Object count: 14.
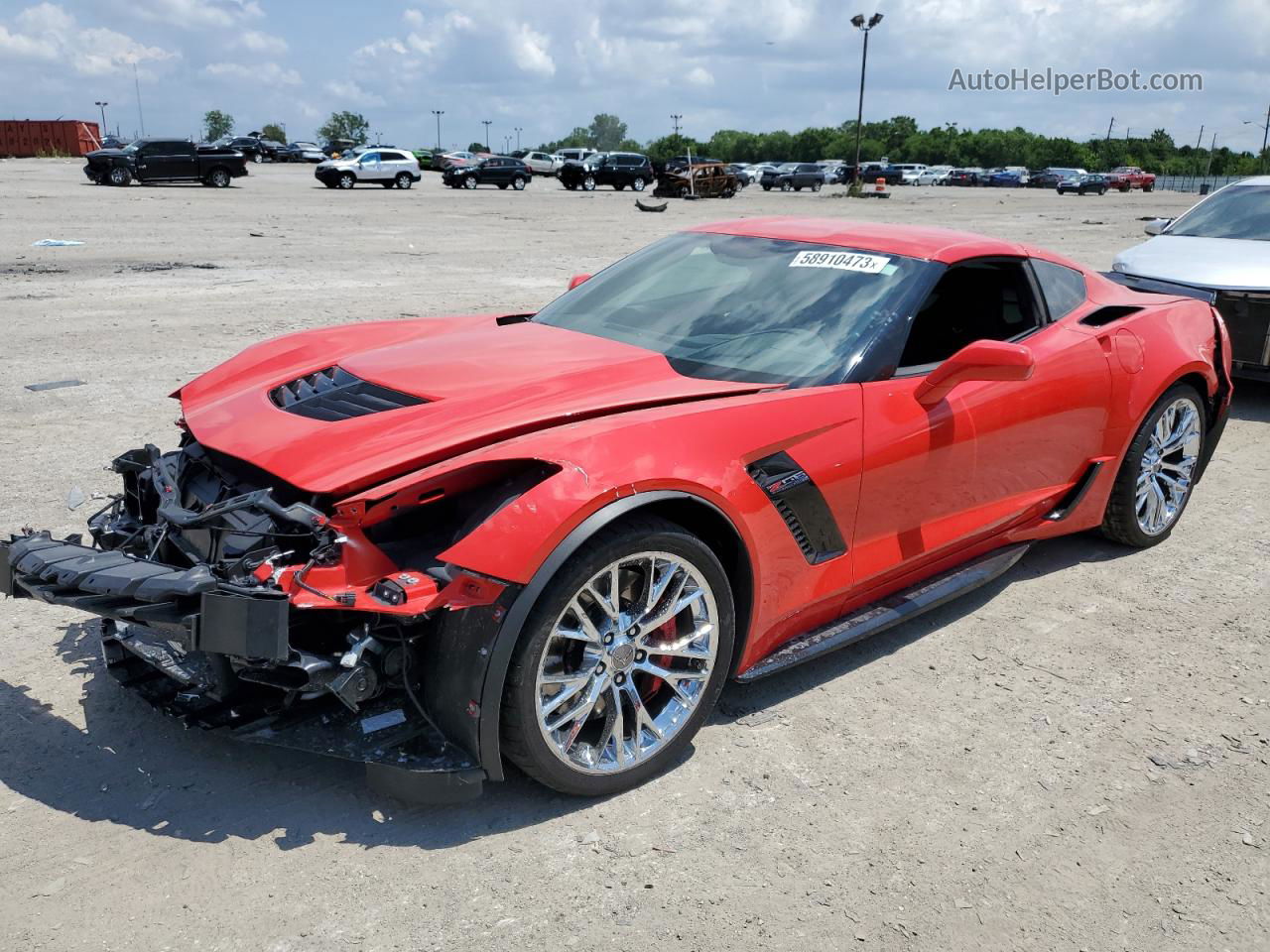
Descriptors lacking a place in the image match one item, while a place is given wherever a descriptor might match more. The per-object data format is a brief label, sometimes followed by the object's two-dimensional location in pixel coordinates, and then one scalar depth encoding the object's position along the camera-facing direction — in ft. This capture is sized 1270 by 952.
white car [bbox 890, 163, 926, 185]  244.63
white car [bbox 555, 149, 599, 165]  186.68
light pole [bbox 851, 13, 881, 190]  178.29
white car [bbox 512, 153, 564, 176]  189.47
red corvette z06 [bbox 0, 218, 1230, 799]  8.76
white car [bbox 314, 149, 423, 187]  125.29
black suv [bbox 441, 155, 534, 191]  144.15
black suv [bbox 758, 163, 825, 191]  191.31
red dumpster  193.16
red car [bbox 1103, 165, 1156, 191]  236.84
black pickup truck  107.86
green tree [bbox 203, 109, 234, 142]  507.30
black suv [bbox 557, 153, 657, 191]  151.64
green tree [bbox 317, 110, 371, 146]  495.82
